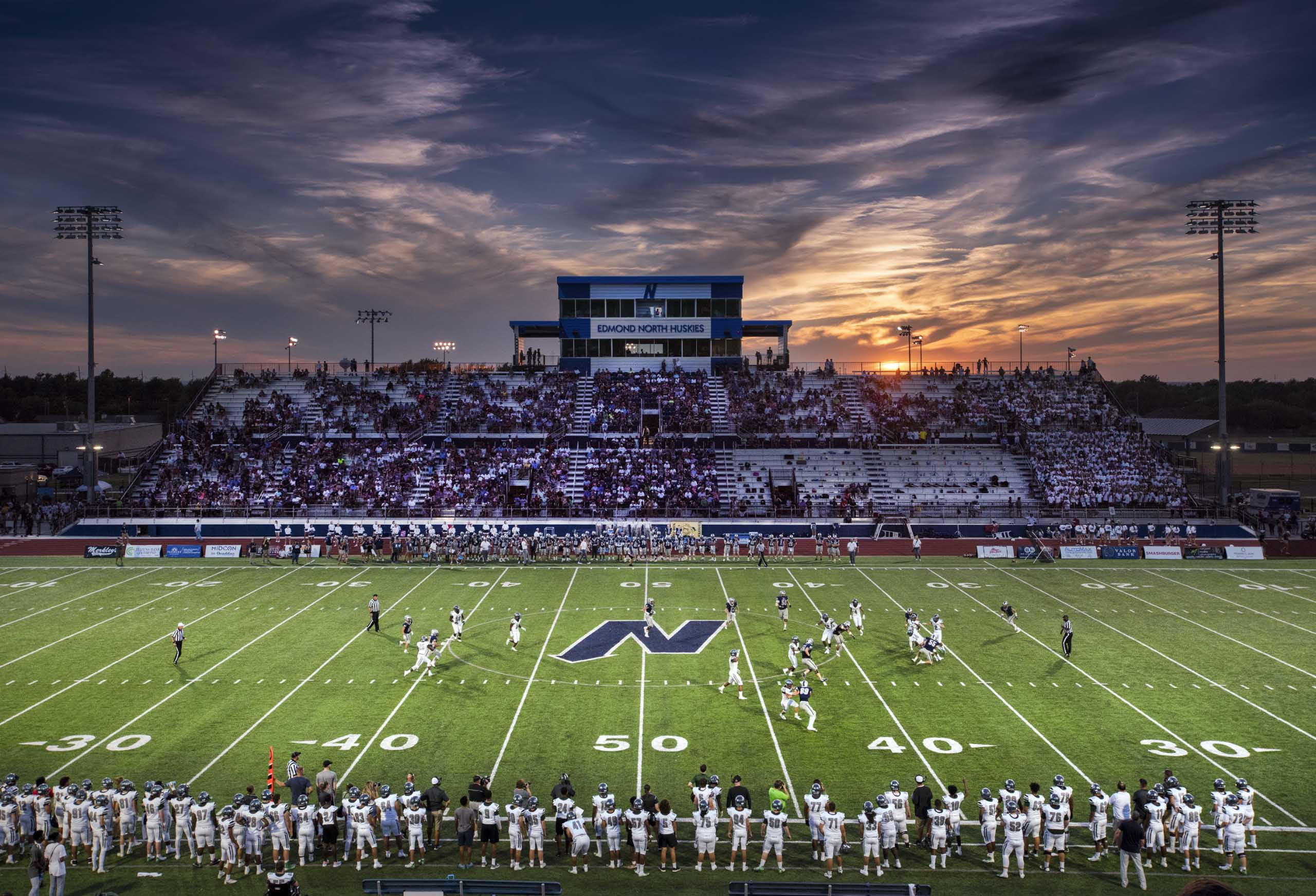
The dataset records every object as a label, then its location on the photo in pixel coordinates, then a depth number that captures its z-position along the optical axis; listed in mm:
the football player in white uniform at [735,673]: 21812
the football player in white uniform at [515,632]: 25484
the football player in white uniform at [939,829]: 14344
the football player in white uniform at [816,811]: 14492
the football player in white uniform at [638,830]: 14305
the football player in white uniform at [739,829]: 14445
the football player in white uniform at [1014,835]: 14031
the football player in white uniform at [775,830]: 14234
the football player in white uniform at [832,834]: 14211
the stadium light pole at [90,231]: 48594
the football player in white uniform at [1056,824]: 14312
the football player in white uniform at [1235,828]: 14039
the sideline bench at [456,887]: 12383
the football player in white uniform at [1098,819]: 14625
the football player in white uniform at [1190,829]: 14305
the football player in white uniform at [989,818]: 14586
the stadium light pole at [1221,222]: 49875
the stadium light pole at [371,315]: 81000
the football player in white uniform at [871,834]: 14112
